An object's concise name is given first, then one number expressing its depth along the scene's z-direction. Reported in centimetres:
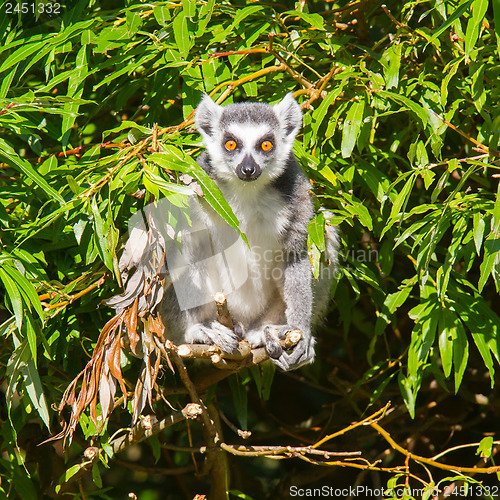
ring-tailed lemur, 771
